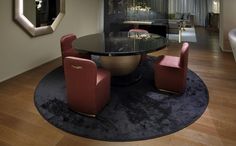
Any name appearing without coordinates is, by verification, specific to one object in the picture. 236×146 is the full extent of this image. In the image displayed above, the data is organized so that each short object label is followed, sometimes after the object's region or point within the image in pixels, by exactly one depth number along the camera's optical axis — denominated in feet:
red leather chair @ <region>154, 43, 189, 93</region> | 9.28
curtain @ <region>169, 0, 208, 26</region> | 35.99
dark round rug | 7.05
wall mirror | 11.94
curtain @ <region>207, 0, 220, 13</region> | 32.19
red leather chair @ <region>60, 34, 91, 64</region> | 11.56
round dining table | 8.68
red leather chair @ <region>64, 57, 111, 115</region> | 7.30
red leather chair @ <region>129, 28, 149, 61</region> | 12.37
